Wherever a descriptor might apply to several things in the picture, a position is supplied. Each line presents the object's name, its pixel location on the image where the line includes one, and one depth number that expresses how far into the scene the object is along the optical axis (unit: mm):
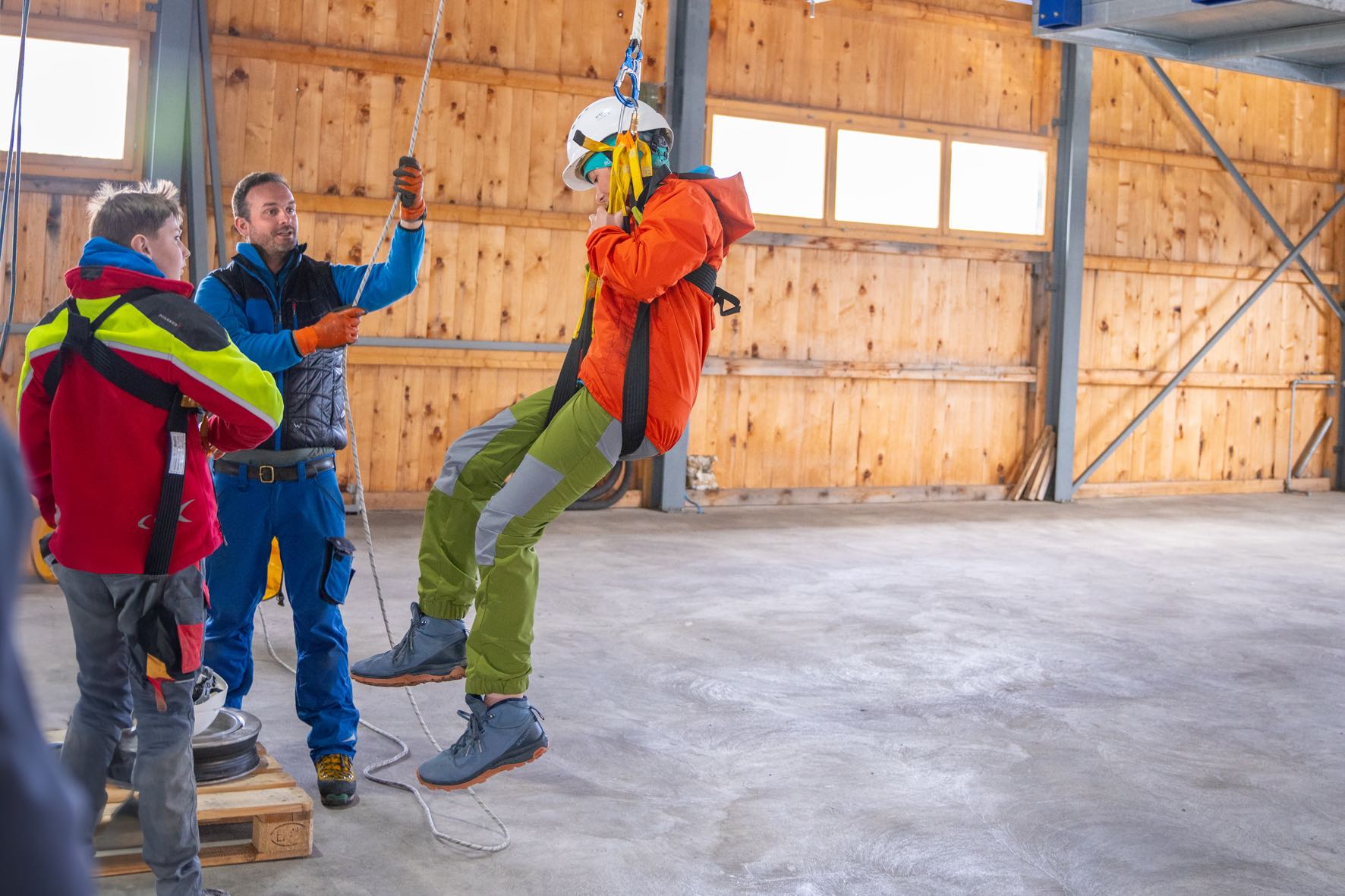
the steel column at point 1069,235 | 13312
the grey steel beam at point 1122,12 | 7492
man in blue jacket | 4422
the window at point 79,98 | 9523
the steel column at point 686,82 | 11492
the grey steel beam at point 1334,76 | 9109
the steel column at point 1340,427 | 15367
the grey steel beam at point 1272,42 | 7816
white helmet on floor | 4277
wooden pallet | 3902
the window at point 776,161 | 11953
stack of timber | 13586
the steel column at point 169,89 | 9711
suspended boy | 3531
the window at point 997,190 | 13078
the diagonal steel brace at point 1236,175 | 13891
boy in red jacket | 3270
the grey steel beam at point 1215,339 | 13883
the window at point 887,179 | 12523
